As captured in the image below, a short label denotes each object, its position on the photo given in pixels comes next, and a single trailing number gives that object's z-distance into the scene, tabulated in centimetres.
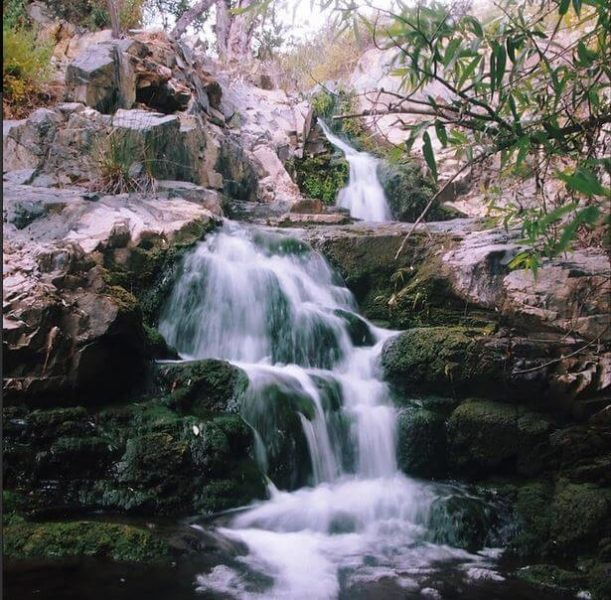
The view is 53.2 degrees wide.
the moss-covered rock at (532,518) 346
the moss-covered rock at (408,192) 839
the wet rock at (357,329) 518
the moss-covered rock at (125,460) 330
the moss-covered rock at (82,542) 263
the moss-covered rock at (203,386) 400
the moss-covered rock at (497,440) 414
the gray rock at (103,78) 730
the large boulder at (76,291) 367
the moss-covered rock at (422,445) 423
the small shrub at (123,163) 624
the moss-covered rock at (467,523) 344
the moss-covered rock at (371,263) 588
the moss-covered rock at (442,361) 450
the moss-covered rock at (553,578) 291
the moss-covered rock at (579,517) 342
